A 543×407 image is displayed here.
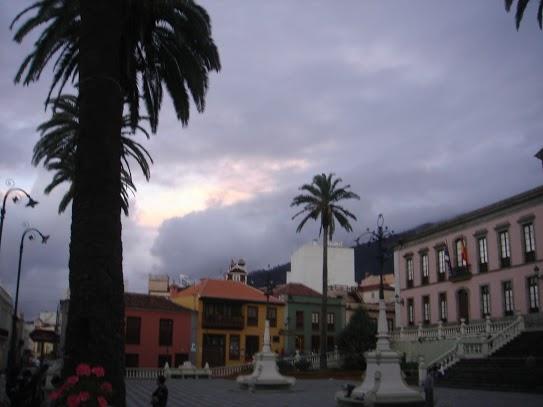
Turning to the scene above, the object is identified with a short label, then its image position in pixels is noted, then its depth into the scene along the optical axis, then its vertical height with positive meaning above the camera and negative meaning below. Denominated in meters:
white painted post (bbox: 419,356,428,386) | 31.30 -1.38
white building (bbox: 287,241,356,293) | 79.69 +9.69
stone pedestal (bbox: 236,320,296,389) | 31.11 -1.73
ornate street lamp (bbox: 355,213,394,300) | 22.00 +3.45
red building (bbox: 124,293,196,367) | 55.19 +0.76
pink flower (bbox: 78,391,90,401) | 8.16 -0.71
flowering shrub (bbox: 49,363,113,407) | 8.28 -0.67
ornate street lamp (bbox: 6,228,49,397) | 19.09 -0.26
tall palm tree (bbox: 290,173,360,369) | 50.16 +10.87
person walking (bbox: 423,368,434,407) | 17.79 -1.35
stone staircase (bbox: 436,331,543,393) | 27.72 -1.19
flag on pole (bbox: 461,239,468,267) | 45.71 +6.36
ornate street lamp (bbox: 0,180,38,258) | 23.84 +5.41
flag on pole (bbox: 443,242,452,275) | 47.00 +6.06
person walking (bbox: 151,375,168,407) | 13.79 -1.19
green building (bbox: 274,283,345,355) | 63.88 +2.50
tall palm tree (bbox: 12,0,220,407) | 10.57 +2.84
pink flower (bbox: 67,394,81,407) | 8.16 -0.78
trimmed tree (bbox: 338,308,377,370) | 46.12 +0.39
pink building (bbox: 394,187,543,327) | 39.66 +5.53
